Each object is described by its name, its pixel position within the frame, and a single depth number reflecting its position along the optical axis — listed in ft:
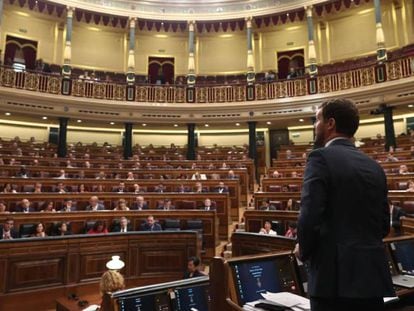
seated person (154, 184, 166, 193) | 28.40
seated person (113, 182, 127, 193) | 27.90
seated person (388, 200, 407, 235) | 13.32
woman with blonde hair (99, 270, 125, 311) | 8.79
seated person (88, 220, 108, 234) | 19.39
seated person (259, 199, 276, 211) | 22.69
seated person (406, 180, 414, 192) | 21.13
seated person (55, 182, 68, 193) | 25.79
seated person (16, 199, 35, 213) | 21.16
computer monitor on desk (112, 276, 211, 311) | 6.45
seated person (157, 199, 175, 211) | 24.29
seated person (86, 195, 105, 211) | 22.38
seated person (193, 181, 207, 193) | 28.29
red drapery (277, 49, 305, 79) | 50.52
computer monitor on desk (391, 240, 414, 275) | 7.68
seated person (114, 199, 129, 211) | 22.52
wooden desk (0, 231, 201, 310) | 13.93
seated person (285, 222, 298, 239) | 18.59
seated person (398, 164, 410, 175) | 24.93
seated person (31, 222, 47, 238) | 17.90
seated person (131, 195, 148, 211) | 23.75
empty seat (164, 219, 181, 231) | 21.27
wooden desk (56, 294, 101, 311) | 11.58
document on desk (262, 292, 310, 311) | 4.86
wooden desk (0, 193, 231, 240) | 24.45
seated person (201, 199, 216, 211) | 24.39
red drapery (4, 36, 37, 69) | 45.65
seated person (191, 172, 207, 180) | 31.28
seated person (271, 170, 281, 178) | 30.63
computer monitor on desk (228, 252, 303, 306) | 5.64
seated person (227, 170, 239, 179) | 31.68
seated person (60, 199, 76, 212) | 22.44
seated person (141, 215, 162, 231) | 20.15
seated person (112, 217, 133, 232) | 19.89
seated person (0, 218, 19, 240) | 17.20
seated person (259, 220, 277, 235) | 19.47
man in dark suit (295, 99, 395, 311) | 3.78
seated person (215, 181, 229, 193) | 28.32
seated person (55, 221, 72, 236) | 18.76
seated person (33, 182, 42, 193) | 24.56
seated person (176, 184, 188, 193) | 28.68
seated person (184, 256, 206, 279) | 13.88
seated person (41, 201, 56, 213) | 21.48
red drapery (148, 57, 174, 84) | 52.77
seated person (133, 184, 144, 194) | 27.46
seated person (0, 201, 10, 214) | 19.74
